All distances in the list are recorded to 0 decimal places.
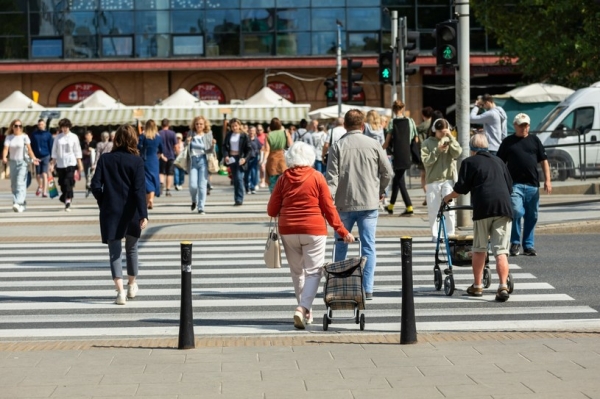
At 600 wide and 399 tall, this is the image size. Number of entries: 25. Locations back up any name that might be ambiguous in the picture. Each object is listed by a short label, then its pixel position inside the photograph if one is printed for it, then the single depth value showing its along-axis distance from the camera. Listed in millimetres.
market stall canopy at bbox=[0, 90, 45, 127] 47750
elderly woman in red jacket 10820
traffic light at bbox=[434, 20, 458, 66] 19078
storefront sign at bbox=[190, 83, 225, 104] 55406
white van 30531
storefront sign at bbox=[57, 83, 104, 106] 55750
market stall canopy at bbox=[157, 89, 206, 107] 47438
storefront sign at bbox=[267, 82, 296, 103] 55469
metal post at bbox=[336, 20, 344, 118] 41312
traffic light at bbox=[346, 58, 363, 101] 34219
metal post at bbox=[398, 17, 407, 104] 27969
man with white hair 12281
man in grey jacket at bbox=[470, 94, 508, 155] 20484
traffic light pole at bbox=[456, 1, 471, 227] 19109
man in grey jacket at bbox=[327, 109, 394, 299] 12062
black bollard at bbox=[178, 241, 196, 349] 9555
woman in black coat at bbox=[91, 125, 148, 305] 12406
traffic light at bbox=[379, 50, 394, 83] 28719
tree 39750
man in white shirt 24672
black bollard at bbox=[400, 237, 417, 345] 9609
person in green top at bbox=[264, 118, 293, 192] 23219
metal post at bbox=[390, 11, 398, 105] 28384
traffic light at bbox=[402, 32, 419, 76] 27281
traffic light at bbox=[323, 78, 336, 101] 41594
